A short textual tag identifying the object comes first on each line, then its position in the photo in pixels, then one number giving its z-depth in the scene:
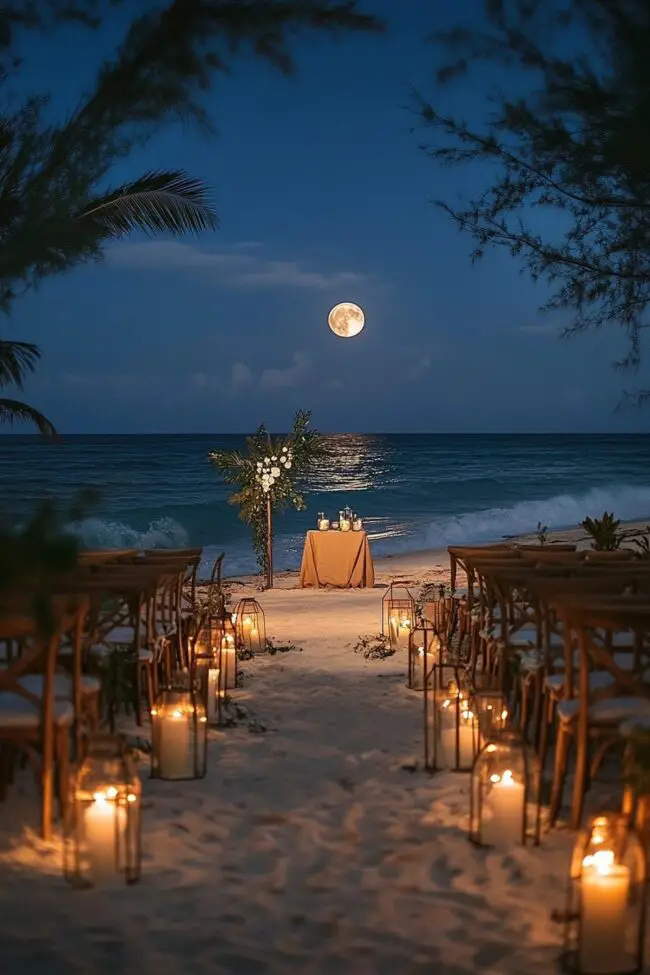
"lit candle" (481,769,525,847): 3.14
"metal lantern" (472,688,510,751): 3.51
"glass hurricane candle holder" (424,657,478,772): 3.98
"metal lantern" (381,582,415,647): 6.95
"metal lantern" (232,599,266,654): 6.73
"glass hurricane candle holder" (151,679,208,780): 3.81
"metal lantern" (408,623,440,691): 5.43
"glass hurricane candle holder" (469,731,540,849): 3.09
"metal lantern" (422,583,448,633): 6.75
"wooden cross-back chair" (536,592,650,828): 3.03
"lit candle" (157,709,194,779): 3.85
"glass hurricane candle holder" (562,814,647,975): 2.35
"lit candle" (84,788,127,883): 2.86
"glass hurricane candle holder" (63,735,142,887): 2.85
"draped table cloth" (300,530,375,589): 10.47
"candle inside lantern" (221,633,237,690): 5.52
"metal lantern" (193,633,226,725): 4.58
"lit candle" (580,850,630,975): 2.36
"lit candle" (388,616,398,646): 7.04
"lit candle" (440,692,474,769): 4.01
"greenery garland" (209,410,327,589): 10.88
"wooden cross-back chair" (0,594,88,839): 3.01
